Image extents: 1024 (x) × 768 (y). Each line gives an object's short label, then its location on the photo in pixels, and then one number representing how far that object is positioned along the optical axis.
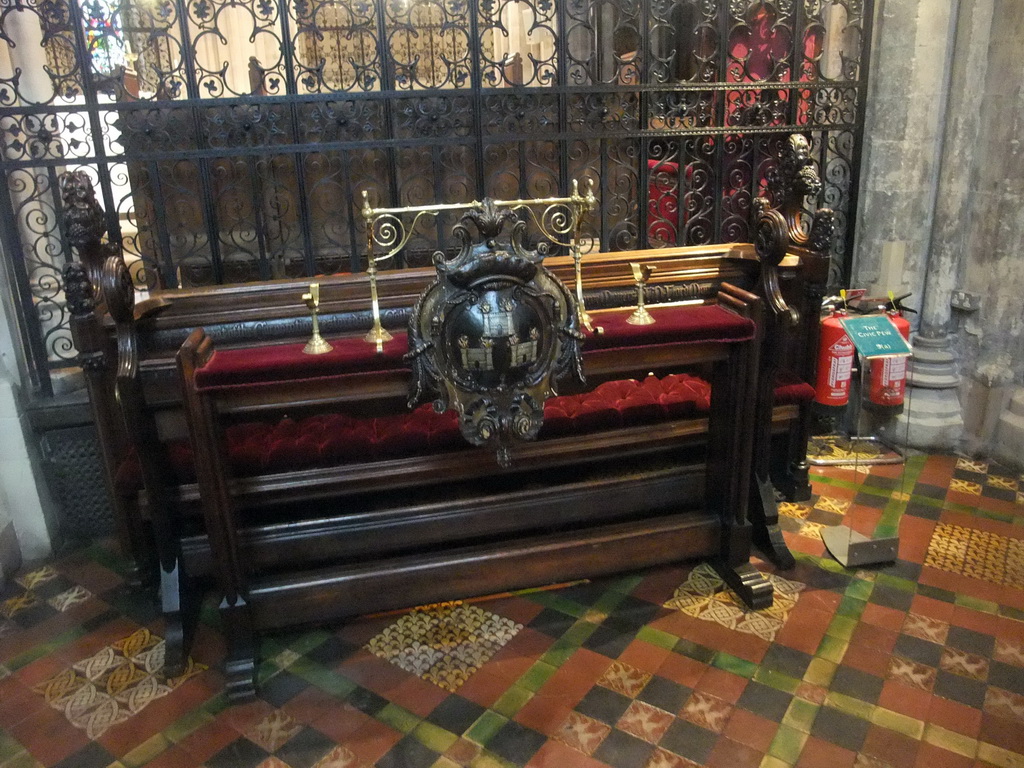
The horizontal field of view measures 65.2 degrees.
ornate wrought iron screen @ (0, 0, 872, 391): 3.66
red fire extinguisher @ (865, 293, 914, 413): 4.43
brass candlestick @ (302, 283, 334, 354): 2.76
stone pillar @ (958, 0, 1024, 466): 4.11
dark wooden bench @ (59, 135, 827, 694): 2.94
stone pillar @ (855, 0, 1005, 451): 4.23
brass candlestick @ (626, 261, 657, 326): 2.98
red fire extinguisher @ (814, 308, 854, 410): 4.28
